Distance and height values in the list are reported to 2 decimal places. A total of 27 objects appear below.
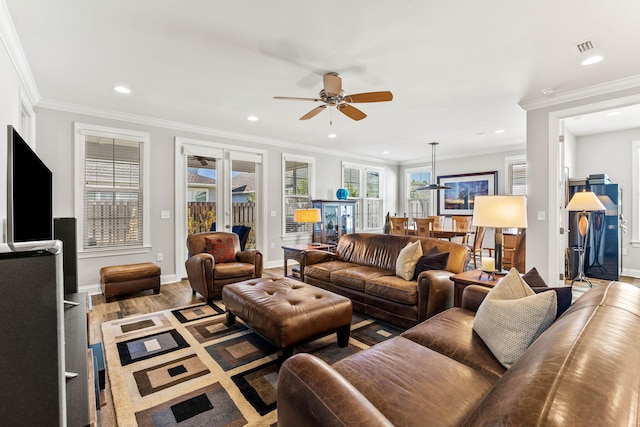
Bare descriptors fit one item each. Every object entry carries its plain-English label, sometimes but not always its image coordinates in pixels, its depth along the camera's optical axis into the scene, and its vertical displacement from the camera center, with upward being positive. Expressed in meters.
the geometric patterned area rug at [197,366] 1.75 -1.14
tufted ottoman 2.17 -0.76
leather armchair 3.69 -0.70
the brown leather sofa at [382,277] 2.73 -0.68
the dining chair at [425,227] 5.47 -0.26
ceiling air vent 2.49 +1.39
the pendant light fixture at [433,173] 6.10 +0.99
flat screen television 1.34 +0.10
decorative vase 6.88 +0.43
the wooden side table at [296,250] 4.34 -0.58
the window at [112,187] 4.14 +0.36
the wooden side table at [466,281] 2.47 -0.57
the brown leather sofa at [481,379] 0.61 -0.57
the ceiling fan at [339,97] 2.85 +1.15
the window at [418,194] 8.20 +0.50
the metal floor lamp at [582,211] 4.00 +0.02
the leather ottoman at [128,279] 3.75 -0.85
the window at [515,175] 6.52 +0.82
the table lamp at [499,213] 2.48 +0.00
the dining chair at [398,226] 6.12 -0.27
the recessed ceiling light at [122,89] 3.41 +1.41
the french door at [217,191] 4.89 +0.40
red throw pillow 4.16 -0.50
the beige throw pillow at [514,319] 1.34 -0.50
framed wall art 6.96 +0.54
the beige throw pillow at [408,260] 3.11 -0.49
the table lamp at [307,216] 5.20 -0.06
